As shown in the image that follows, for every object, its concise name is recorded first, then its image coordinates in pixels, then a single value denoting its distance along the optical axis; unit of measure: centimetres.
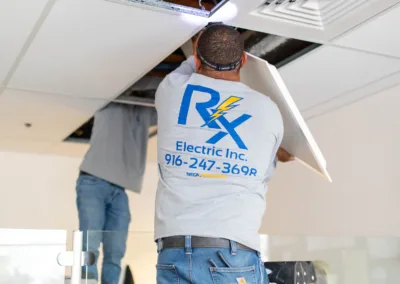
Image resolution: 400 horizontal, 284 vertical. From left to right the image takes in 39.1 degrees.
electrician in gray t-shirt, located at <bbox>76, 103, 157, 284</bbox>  304
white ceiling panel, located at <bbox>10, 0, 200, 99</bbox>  221
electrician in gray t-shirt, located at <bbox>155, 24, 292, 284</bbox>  174
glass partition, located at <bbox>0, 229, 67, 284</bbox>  201
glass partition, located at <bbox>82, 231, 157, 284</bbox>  222
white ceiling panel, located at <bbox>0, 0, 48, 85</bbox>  212
